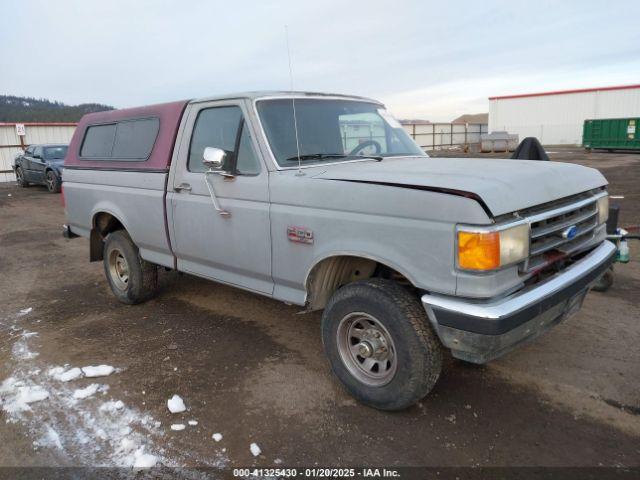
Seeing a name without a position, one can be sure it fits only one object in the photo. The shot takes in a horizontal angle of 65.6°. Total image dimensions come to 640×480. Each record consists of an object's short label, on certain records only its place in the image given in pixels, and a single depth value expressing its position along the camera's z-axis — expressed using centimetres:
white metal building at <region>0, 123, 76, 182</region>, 2570
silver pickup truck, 268
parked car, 1791
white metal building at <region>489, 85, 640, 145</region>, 3838
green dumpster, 2745
